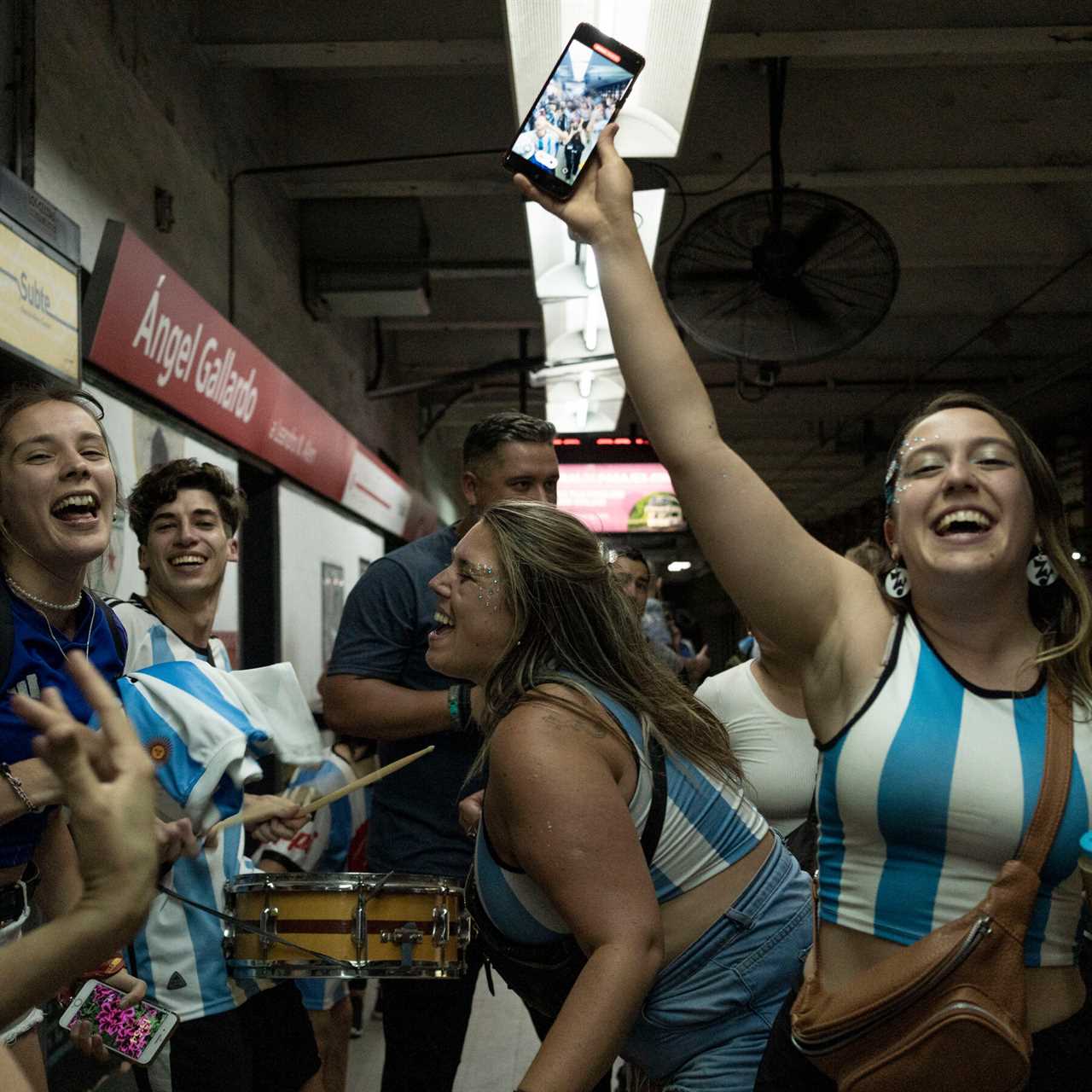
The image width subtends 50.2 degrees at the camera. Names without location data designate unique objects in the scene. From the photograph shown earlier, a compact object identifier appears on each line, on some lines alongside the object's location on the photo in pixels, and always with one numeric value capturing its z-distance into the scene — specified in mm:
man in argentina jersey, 2297
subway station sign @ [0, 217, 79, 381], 2836
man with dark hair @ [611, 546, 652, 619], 4957
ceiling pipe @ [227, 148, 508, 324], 5680
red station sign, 3611
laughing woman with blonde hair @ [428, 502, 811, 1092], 1489
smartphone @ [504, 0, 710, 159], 3260
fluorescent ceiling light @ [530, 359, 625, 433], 7152
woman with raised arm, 1438
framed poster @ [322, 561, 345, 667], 7562
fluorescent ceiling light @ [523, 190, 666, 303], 4957
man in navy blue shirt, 2521
